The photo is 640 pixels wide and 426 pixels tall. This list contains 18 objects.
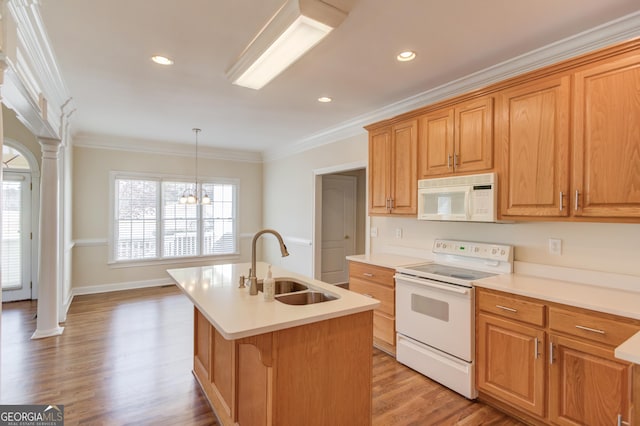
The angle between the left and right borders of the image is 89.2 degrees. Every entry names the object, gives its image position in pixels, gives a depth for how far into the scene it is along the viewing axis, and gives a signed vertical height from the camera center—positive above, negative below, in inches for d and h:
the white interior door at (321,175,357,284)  235.8 -9.1
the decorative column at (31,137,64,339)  141.0 -12.7
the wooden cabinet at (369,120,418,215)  128.5 +18.6
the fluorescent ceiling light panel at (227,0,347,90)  71.5 +43.4
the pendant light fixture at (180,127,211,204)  200.4 +9.9
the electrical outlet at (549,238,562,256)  97.7 -9.7
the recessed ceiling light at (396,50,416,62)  99.3 +49.3
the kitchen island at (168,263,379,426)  63.7 -31.2
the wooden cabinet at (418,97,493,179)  104.0 +25.8
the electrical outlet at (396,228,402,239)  149.8 -9.1
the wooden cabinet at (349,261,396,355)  124.3 -32.4
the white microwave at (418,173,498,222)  101.3 +5.2
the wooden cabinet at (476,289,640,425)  71.1 -36.2
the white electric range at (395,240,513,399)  98.5 -31.8
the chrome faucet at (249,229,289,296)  80.8 -16.6
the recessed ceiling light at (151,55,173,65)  103.8 +49.4
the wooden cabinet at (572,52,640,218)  75.1 +18.3
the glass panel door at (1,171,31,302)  194.9 -15.5
